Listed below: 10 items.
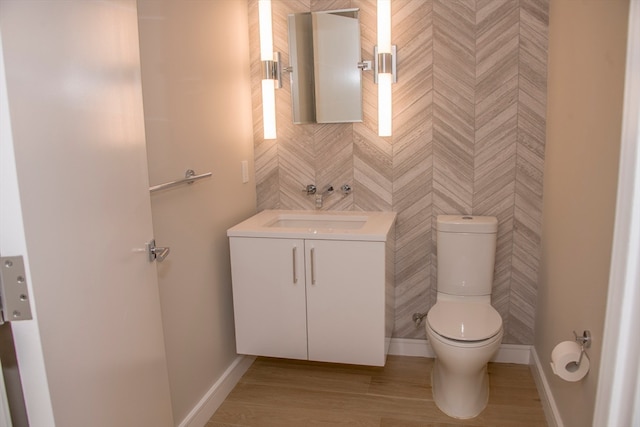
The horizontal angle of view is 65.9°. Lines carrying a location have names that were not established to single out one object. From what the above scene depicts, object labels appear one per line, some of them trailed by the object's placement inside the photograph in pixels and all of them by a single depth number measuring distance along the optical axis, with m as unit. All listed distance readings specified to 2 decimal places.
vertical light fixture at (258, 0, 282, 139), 2.73
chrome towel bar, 1.92
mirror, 2.74
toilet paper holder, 1.73
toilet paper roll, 1.73
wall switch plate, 2.84
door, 1.07
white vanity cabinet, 2.40
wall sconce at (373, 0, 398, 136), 2.61
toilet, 2.26
